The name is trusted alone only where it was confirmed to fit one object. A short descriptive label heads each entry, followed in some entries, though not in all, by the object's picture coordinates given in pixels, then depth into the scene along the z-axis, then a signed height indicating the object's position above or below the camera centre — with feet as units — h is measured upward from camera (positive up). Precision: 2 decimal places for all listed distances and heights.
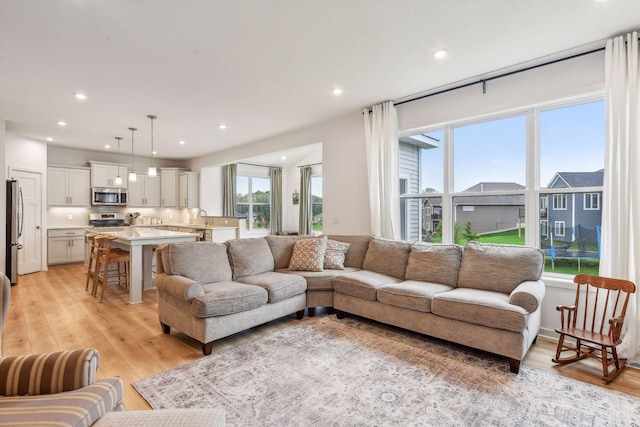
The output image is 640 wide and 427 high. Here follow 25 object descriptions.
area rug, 6.37 -4.13
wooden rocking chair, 7.82 -3.05
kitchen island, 14.07 -1.75
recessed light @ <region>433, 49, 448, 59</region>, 9.68 +4.93
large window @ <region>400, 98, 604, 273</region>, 10.41 +1.18
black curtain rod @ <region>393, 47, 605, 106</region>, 9.80 +4.92
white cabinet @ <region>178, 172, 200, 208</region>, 27.73 +1.97
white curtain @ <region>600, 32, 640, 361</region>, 8.64 +1.02
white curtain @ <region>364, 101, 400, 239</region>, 14.17 +1.94
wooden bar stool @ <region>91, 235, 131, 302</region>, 14.47 -2.17
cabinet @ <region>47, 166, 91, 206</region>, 23.03 +1.96
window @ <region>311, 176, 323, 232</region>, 28.84 +0.91
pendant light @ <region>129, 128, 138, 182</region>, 17.23 +1.99
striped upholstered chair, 3.92 -2.47
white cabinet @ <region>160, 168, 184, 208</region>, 28.22 +2.36
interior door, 19.75 -0.55
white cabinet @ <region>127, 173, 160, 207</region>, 27.04 +1.81
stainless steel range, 25.12 -0.62
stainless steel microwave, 24.89 +1.30
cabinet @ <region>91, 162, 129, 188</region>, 24.79 +3.14
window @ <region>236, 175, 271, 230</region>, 29.76 +1.09
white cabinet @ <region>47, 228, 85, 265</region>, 22.41 -2.42
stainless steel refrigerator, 17.29 -0.99
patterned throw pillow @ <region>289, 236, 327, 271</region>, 13.01 -1.81
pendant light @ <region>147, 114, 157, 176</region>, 16.09 +2.23
